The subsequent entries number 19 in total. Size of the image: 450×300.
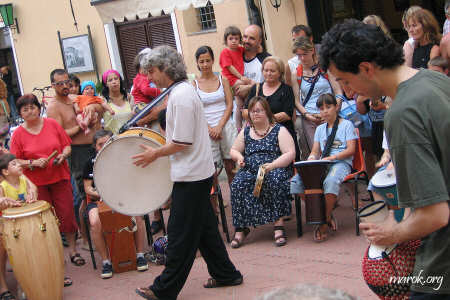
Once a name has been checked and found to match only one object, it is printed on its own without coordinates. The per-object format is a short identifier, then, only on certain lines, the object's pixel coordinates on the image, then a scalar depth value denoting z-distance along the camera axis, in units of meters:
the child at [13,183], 5.48
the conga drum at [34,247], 4.93
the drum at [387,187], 2.92
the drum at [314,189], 5.76
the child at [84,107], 6.71
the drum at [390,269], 2.38
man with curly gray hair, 4.36
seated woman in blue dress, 6.02
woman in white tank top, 6.80
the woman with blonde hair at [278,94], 6.60
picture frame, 13.75
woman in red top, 6.05
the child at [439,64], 5.71
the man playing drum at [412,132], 2.03
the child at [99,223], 5.92
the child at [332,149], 5.79
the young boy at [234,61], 7.22
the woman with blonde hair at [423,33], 6.18
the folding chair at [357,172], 5.77
